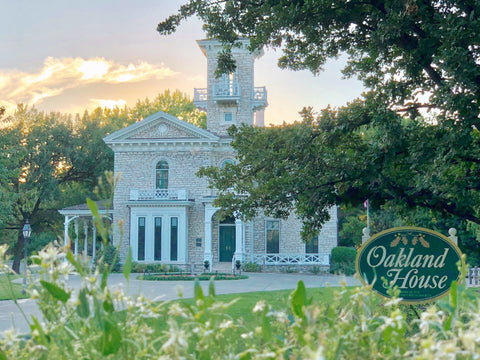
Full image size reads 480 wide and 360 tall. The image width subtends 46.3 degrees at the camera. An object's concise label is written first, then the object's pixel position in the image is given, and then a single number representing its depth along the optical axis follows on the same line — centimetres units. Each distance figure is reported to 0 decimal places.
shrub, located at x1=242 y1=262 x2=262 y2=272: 3063
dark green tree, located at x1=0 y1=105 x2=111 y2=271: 3691
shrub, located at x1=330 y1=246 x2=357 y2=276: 3148
